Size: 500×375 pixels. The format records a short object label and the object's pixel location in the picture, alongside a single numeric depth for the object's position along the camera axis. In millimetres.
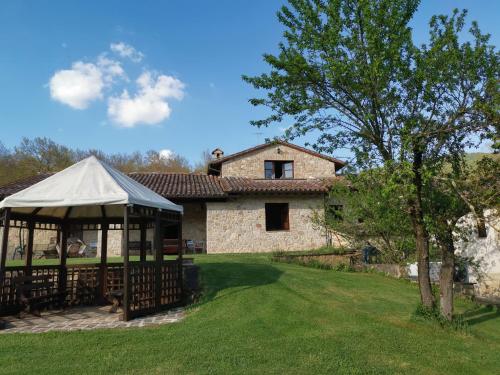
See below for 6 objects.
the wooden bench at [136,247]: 16234
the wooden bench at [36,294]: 7176
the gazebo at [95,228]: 6758
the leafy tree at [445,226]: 6754
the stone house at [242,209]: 17234
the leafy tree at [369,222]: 8859
